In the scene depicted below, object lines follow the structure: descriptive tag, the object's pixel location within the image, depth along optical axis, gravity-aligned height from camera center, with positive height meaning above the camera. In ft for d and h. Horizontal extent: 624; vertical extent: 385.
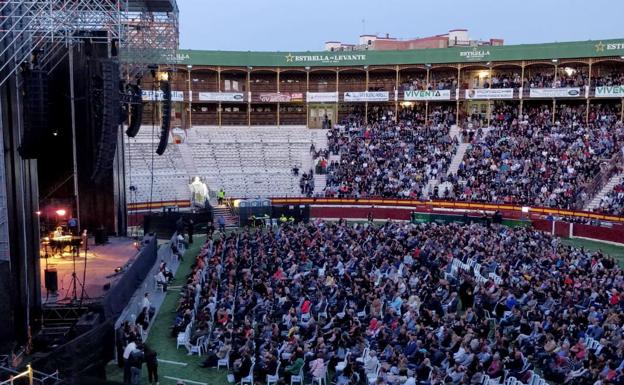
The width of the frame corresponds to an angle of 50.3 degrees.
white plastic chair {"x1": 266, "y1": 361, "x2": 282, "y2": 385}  44.26 -17.09
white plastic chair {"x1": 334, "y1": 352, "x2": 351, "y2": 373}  44.09 -16.38
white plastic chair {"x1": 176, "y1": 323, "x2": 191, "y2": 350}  53.52 -17.49
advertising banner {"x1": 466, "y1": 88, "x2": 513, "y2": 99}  159.02 +6.63
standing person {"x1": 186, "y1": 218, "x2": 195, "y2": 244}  99.30 -16.44
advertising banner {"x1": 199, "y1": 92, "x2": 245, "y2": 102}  167.73 +5.75
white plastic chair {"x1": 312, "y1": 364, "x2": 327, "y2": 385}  44.52 -17.49
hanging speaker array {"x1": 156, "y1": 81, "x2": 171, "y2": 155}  83.08 +0.93
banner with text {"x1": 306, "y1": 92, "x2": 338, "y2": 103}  171.01 +5.91
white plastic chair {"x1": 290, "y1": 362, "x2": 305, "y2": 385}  44.32 -17.15
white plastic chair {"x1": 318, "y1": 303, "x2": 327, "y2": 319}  55.42 -16.11
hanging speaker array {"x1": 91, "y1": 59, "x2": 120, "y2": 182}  58.18 +0.19
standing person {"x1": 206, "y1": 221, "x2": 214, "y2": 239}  109.32 -17.64
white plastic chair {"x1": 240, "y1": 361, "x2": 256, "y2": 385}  44.45 -17.32
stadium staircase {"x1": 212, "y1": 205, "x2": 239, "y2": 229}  116.70 -17.13
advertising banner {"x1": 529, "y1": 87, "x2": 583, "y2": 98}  151.64 +6.57
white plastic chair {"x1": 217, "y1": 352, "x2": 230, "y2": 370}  49.34 -17.82
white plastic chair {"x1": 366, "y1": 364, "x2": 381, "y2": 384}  42.16 -16.33
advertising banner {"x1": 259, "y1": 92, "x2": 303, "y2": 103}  170.71 +5.88
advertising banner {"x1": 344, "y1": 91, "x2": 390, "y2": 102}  167.12 +6.08
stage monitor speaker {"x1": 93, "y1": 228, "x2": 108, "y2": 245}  87.45 -15.46
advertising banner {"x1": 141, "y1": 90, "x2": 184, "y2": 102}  160.86 +5.78
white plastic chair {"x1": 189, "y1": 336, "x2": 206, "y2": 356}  52.31 -17.87
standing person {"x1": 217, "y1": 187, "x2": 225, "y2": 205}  125.80 -14.54
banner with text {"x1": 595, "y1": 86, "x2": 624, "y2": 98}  145.28 +6.43
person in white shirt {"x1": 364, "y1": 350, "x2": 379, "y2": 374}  43.50 -15.95
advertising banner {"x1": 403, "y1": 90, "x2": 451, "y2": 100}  163.32 +6.26
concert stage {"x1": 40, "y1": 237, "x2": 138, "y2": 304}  62.59 -16.36
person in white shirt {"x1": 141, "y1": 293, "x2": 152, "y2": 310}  59.26 -16.38
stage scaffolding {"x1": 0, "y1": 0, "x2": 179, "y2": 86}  53.88 +9.46
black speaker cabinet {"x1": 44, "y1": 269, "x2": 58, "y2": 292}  61.46 -14.79
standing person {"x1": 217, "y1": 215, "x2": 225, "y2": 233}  103.58 -16.66
